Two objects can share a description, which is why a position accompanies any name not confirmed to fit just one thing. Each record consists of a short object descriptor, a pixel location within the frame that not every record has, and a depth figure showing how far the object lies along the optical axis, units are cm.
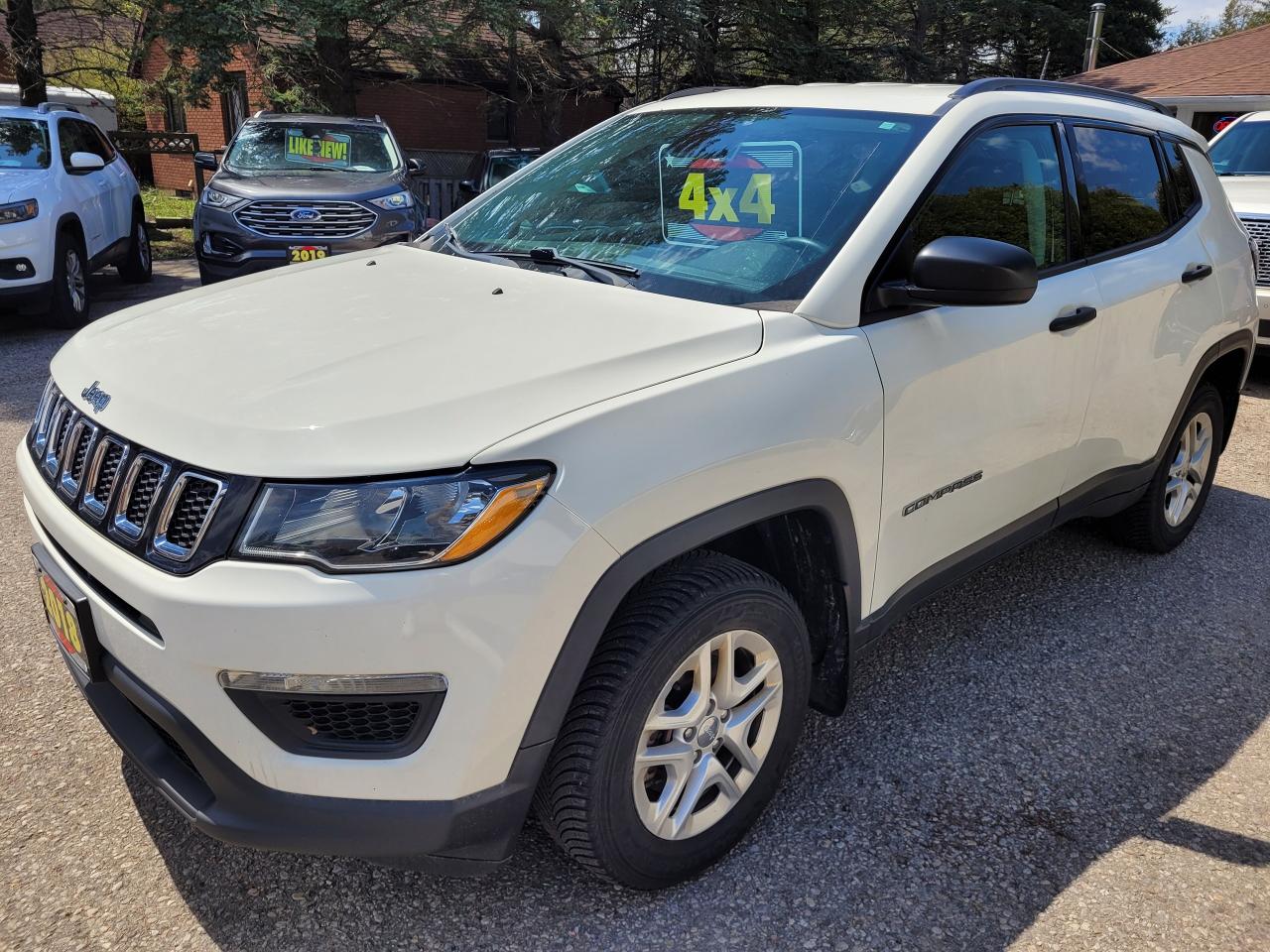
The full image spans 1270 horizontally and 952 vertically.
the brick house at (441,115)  2388
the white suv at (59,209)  770
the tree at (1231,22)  5647
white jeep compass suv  181
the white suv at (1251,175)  736
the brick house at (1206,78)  2055
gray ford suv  906
